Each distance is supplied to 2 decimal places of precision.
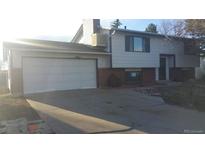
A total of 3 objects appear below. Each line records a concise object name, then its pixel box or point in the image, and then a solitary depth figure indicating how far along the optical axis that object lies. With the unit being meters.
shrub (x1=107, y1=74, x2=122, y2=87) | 11.16
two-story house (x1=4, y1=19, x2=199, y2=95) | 8.76
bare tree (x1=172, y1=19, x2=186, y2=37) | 13.46
